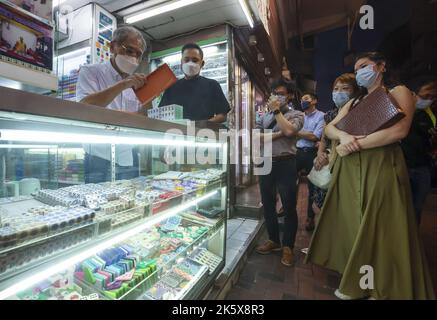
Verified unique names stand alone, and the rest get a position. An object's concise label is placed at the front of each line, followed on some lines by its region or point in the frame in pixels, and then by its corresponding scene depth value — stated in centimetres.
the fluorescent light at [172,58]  444
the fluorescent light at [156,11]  326
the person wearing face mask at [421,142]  239
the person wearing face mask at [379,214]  162
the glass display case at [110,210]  72
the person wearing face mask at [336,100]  232
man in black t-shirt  257
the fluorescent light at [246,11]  326
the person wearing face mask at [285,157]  238
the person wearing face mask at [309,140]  345
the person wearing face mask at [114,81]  167
